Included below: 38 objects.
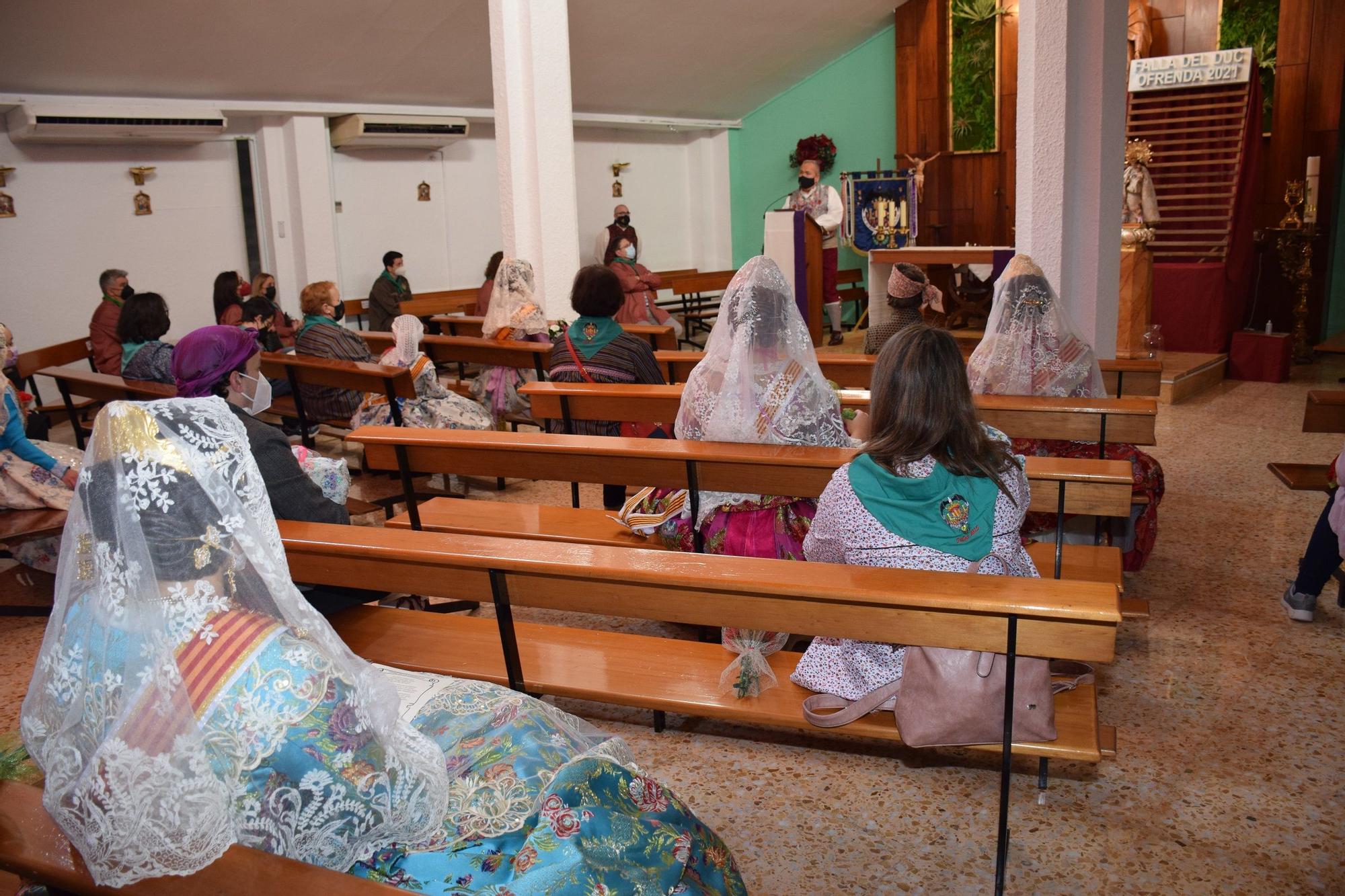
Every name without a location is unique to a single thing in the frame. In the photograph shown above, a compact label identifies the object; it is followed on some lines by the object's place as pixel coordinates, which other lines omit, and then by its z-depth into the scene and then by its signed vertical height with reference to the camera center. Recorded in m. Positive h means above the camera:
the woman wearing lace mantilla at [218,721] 1.35 -0.56
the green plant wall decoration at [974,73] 10.78 +1.89
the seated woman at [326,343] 5.66 -0.33
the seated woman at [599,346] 4.60 -0.32
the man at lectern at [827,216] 10.16 +0.45
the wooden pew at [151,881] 1.36 -0.76
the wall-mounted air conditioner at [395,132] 9.59 +1.33
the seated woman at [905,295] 5.09 -0.16
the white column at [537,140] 6.50 +0.82
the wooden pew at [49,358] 6.73 -0.45
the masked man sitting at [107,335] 6.84 -0.31
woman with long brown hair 2.24 -0.47
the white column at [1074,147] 5.32 +0.55
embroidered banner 10.12 +0.50
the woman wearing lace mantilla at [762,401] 3.12 -0.40
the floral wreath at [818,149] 12.15 +1.29
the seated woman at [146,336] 5.59 -0.27
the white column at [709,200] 13.20 +0.83
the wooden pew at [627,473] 2.85 -0.60
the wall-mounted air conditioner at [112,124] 7.75 +1.21
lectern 8.95 +0.13
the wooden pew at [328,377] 4.88 -0.48
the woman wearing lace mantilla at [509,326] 6.01 -0.30
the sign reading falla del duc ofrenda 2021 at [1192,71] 8.30 +1.43
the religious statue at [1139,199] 7.48 +0.38
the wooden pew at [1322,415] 3.60 -0.56
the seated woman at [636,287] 8.84 -0.14
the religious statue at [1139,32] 9.12 +1.87
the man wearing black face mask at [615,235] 9.71 +0.33
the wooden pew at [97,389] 5.25 -0.52
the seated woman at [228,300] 6.98 -0.11
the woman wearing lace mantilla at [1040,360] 3.82 -0.37
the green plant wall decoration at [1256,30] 8.75 +1.81
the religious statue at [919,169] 10.93 +0.93
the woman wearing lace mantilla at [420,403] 5.15 -0.62
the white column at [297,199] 9.41 +0.72
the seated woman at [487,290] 8.21 -0.12
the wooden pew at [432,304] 9.60 -0.25
